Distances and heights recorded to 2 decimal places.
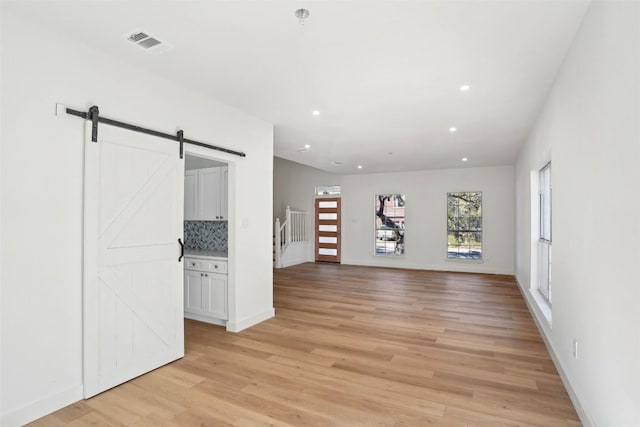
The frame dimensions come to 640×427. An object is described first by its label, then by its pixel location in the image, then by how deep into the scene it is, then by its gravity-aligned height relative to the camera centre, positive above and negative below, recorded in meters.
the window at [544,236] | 4.47 -0.25
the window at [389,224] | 9.77 -0.17
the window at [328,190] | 10.61 +0.86
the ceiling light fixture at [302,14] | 2.20 +1.30
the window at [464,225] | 8.95 -0.18
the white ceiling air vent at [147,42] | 2.53 +1.33
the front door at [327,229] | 10.59 -0.35
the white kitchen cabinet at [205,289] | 4.34 -0.92
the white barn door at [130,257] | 2.72 -0.33
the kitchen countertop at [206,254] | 4.41 -0.48
